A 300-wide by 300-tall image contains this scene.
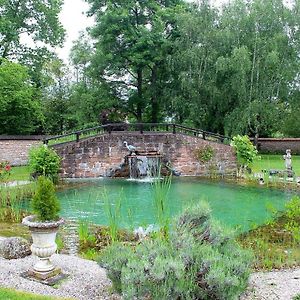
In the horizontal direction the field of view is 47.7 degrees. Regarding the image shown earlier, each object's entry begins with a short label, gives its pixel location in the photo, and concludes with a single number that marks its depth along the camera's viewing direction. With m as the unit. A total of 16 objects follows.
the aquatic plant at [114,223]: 4.22
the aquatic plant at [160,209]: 3.85
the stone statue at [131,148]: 12.51
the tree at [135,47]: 15.75
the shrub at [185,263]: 2.58
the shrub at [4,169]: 8.67
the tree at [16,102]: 13.88
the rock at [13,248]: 4.09
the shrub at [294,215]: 4.75
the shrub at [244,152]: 12.12
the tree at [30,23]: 16.66
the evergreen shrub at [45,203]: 3.46
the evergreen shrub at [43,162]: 10.50
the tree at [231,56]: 15.44
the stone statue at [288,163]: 10.68
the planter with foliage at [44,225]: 3.41
